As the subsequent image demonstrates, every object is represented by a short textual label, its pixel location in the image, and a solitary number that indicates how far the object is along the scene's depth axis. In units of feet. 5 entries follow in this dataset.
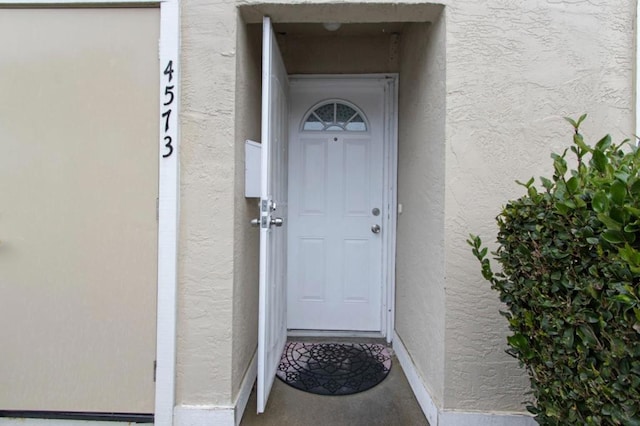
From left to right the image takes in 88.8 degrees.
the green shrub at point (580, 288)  2.72
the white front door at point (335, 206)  8.96
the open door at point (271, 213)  5.58
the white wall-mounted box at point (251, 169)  5.93
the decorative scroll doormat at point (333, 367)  6.61
